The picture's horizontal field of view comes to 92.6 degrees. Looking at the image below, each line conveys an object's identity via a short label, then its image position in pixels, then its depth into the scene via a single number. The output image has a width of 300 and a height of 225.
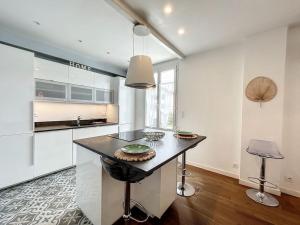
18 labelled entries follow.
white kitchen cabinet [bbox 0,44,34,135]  2.20
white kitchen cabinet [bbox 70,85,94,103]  3.33
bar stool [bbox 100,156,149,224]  1.15
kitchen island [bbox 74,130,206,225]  1.47
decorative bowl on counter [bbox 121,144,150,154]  1.33
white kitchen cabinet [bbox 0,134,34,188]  2.23
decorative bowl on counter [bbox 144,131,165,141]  2.03
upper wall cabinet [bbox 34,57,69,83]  2.74
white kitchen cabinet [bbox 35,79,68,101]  2.78
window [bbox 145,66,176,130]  3.92
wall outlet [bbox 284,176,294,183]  2.27
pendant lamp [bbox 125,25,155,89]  1.98
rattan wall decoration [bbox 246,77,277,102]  2.32
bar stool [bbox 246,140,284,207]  2.05
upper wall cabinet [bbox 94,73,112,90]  3.87
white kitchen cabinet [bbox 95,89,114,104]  3.92
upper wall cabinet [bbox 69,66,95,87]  3.28
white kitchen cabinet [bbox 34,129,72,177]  2.58
